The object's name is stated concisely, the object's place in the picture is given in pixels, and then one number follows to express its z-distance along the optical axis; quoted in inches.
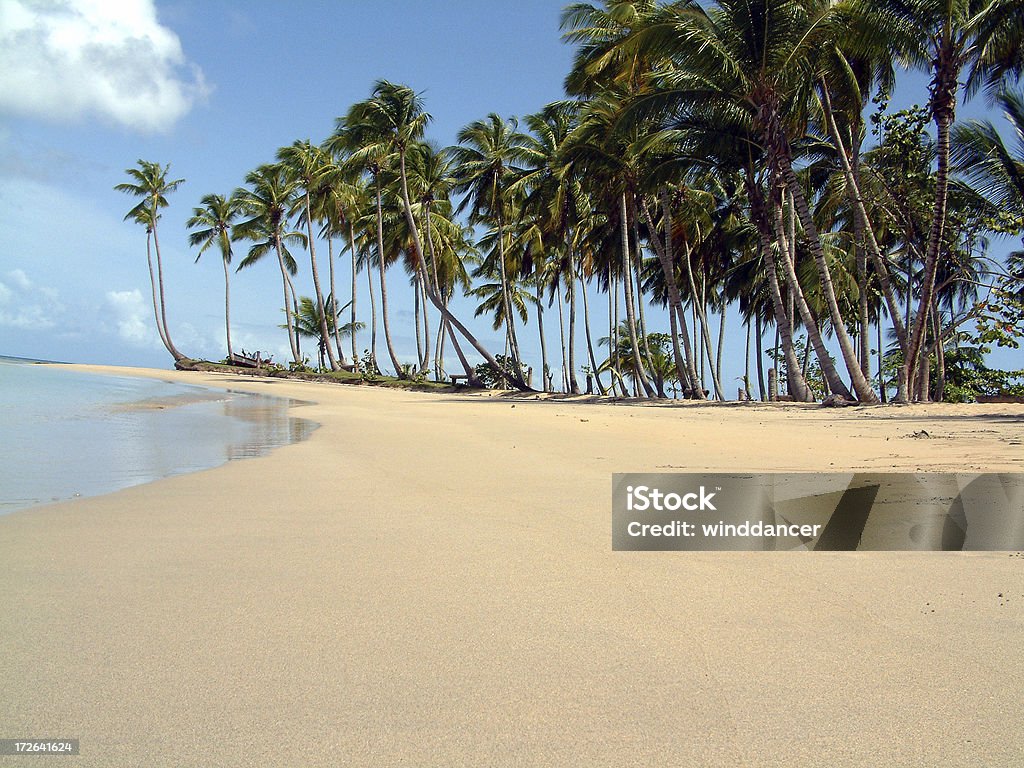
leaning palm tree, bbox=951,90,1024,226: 725.3
